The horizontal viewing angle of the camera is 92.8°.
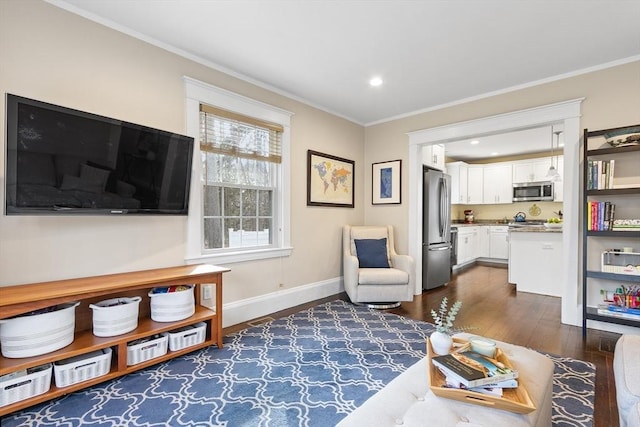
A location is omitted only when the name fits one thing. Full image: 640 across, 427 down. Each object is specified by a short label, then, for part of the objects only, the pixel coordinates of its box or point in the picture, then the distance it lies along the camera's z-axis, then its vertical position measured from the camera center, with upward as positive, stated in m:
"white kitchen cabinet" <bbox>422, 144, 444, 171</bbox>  4.58 +0.92
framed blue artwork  4.46 +0.48
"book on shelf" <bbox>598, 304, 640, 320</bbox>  2.67 -0.86
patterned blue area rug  1.67 -1.12
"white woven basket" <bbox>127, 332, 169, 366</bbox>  2.11 -0.98
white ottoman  1.07 -0.73
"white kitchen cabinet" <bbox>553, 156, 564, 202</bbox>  6.35 +0.51
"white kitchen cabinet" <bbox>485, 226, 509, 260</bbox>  6.84 -0.61
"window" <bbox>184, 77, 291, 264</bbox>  2.84 +0.37
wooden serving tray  1.11 -0.70
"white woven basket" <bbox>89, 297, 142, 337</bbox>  2.04 -0.73
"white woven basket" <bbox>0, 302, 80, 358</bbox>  1.71 -0.71
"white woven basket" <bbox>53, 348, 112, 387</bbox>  1.81 -0.97
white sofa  1.07 -0.64
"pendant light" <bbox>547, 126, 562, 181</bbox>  5.15 +0.72
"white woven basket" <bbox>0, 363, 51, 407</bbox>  1.63 -0.96
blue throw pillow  3.93 -0.51
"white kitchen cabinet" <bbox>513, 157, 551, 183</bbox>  6.57 +1.01
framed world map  3.95 +0.46
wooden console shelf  1.68 -0.72
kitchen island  4.26 -0.64
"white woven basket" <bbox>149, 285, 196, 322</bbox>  2.33 -0.72
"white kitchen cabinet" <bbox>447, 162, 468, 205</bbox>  7.11 +0.82
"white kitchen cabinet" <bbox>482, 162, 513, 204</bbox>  7.02 +0.74
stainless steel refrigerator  4.49 -0.23
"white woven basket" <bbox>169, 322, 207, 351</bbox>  2.33 -0.98
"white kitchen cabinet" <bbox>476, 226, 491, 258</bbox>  7.07 -0.65
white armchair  3.59 -0.69
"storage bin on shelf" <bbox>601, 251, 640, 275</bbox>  2.72 -0.44
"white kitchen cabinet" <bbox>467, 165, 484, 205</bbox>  7.33 +0.74
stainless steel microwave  6.43 +0.52
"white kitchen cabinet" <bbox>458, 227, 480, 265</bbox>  6.37 -0.64
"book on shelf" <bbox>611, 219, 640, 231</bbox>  2.67 -0.08
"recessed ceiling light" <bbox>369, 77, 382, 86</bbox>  3.28 +1.45
